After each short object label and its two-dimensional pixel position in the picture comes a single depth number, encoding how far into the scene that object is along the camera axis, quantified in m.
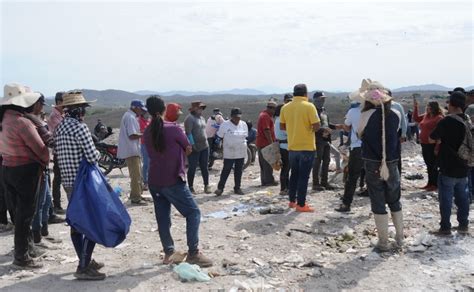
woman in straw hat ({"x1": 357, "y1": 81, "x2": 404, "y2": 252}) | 5.64
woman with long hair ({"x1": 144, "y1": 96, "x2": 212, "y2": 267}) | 5.07
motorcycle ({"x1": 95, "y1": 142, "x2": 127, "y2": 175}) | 11.77
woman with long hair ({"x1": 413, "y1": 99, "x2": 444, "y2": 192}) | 8.72
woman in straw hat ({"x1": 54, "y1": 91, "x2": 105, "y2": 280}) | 4.98
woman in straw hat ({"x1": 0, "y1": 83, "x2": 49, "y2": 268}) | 5.13
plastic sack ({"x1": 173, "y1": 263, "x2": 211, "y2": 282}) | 4.93
